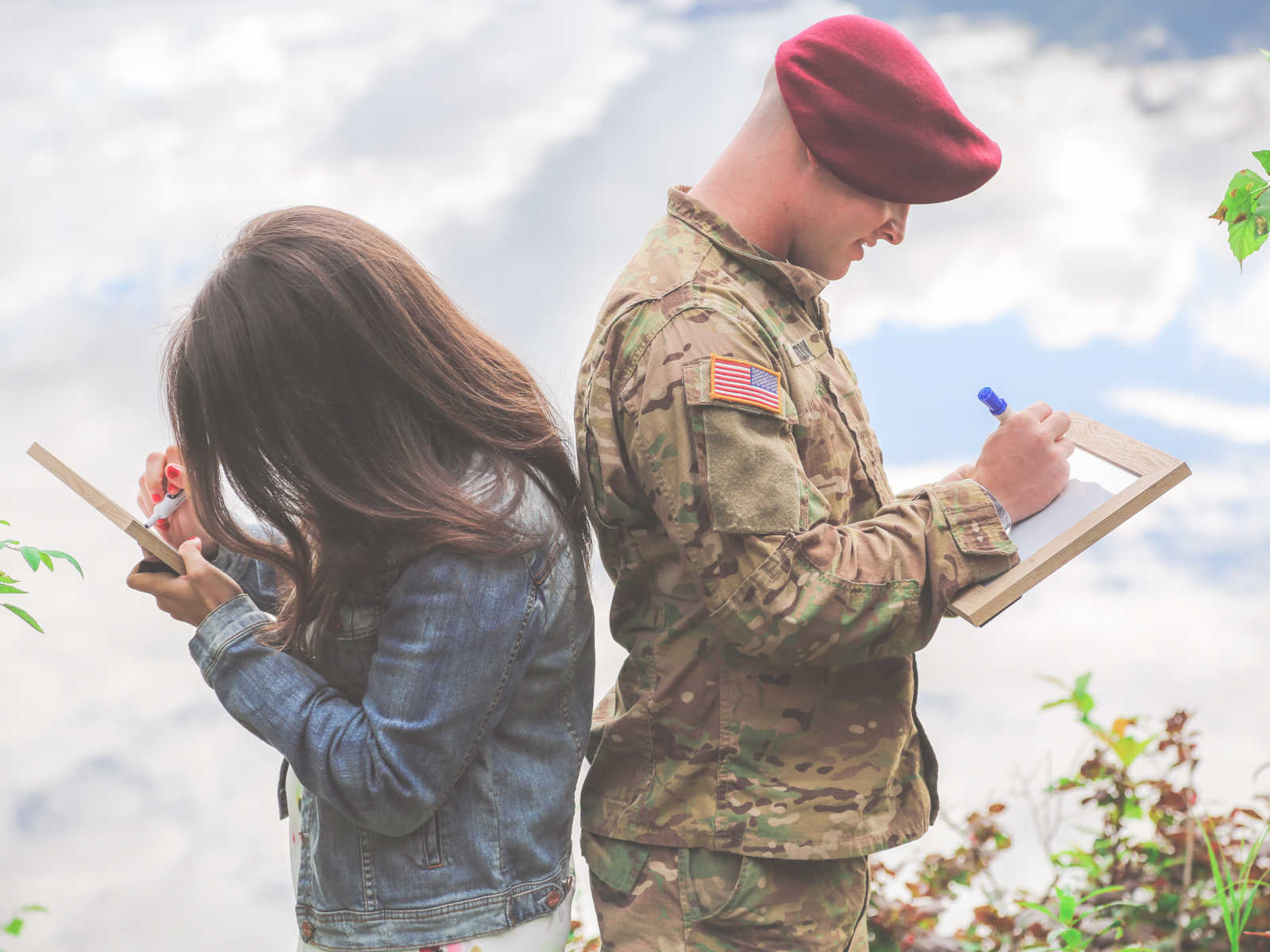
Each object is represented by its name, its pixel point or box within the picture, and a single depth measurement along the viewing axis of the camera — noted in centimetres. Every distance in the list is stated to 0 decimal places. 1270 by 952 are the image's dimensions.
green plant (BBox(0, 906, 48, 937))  440
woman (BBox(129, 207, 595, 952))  340
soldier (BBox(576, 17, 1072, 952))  344
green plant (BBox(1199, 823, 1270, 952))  429
